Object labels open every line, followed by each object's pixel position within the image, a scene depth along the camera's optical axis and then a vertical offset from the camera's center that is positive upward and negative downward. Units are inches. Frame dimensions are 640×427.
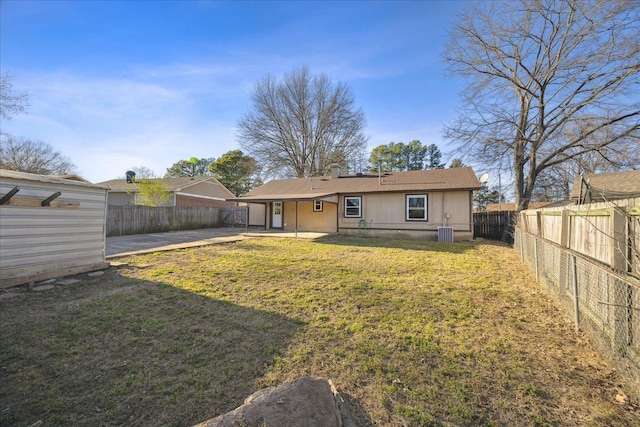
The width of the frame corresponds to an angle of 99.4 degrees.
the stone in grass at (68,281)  217.2 -54.2
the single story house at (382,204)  521.0 +31.9
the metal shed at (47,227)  203.2 -10.4
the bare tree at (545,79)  473.1 +282.4
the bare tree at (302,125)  1075.3 +376.4
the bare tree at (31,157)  1120.2 +254.9
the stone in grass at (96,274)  242.7 -53.0
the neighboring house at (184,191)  901.2 +88.2
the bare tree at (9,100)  581.0 +249.6
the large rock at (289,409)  65.8 -50.4
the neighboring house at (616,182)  366.9 +64.0
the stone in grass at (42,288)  202.8 -55.2
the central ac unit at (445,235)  505.0 -28.4
